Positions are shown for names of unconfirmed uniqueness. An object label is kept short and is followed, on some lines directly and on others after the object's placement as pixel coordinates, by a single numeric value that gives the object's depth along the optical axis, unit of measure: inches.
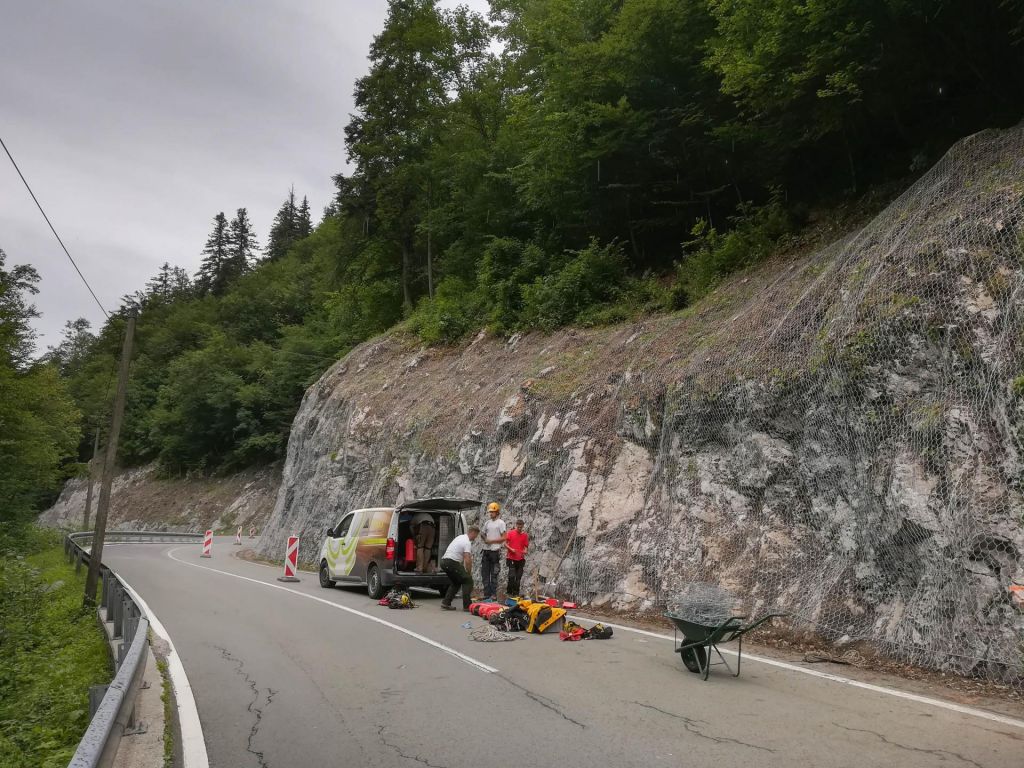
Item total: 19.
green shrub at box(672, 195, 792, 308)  661.3
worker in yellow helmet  489.6
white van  517.0
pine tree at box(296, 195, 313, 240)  3553.2
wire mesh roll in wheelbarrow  269.0
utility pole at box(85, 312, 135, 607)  538.0
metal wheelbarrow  255.0
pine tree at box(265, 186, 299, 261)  3364.4
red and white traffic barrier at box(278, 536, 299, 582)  695.7
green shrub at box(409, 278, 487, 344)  1007.0
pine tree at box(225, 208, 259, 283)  3142.5
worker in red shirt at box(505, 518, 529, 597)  476.4
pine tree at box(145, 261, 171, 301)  3267.7
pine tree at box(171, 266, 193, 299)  3136.1
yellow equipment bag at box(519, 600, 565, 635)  364.5
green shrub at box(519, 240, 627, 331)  798.5
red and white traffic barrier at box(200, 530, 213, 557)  1047.0
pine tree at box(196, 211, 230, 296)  3097.9
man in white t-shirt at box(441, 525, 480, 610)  457.7
